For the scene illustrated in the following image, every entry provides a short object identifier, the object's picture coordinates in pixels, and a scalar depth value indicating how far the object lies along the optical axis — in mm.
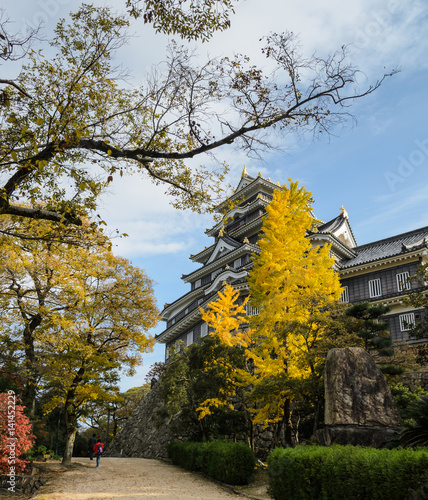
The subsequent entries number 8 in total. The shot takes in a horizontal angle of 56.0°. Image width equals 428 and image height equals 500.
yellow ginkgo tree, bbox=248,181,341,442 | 13930
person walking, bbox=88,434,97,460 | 23950
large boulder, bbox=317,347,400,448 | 10836
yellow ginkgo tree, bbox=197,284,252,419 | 16891
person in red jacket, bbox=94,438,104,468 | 19698
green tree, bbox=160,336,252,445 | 17062
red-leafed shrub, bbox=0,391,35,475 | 12312
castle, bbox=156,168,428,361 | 23859
